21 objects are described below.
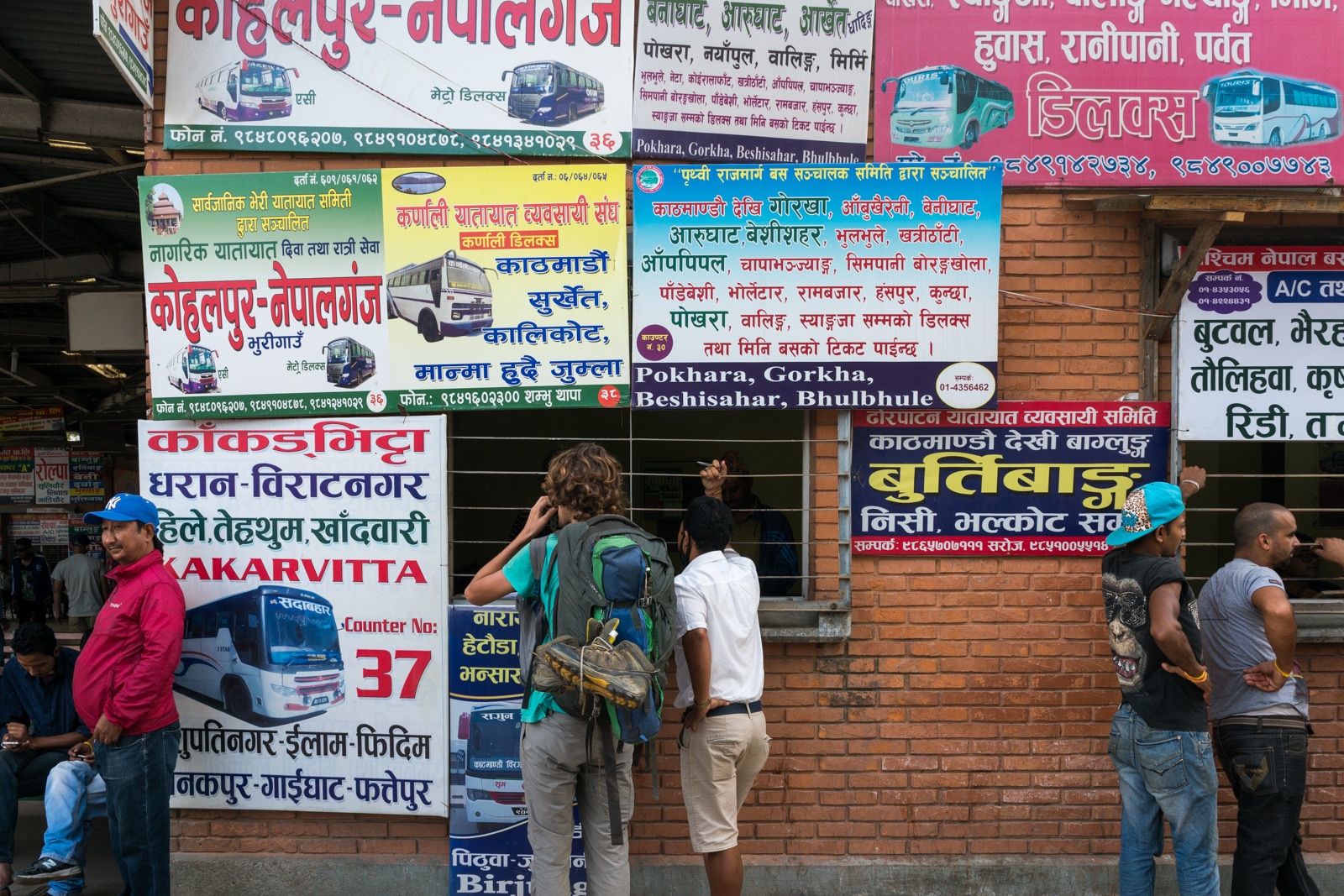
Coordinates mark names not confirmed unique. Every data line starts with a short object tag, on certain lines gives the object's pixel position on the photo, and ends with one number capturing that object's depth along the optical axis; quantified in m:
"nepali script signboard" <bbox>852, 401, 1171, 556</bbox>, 4.70
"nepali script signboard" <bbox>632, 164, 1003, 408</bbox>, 4.61
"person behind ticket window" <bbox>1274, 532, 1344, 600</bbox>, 5.32
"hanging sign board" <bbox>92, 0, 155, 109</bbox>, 4.02
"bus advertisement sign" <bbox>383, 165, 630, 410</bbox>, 4.62
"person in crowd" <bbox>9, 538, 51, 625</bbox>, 14.88
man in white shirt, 3.91
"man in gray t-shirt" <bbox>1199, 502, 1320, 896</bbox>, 3.98
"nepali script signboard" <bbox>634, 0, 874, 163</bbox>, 4.68
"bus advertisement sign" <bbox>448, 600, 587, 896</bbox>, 4.57
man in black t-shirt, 3.73
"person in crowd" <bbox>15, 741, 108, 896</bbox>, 4.66
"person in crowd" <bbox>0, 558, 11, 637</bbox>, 16.02
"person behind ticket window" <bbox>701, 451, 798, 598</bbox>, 4.95
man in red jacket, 4.21
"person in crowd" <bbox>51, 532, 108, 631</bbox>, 13.48
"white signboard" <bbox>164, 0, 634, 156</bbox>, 4.66
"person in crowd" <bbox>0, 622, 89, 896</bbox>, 4.87
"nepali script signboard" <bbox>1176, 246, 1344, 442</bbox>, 4.73
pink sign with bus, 4.68
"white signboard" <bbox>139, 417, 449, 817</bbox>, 4.65
